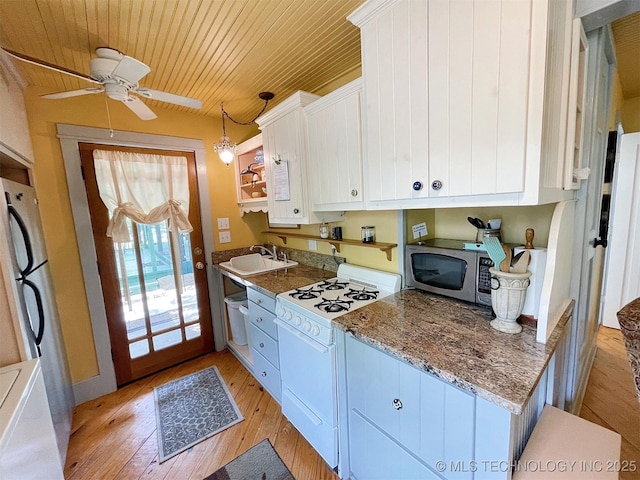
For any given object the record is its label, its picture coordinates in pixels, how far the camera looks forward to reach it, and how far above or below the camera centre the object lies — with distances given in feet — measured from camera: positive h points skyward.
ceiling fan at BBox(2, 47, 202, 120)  4.11 +2.34
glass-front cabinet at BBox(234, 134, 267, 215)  8.22 +1.16
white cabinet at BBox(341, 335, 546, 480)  2.74 -2.74
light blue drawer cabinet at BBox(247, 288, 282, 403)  6.33 -3.31
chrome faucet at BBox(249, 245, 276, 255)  9.88 -1.45
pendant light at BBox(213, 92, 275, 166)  7.20 +1.83
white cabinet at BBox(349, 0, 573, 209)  2.87 +1.29
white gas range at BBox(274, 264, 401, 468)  4.68 -2.60
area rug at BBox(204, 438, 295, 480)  5.01 -4.98
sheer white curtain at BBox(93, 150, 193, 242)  7.15 +0.80
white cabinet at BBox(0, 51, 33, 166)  4.56 +2.04
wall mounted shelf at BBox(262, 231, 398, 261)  5.78 -0.90
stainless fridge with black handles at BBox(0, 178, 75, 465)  4.35 -1.44
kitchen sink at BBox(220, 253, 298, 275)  8.79 -1.82
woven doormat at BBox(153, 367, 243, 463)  5.89 -4.93
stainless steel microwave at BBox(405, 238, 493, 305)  4.32 -1.25
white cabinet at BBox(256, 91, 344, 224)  6.15 +1.19
